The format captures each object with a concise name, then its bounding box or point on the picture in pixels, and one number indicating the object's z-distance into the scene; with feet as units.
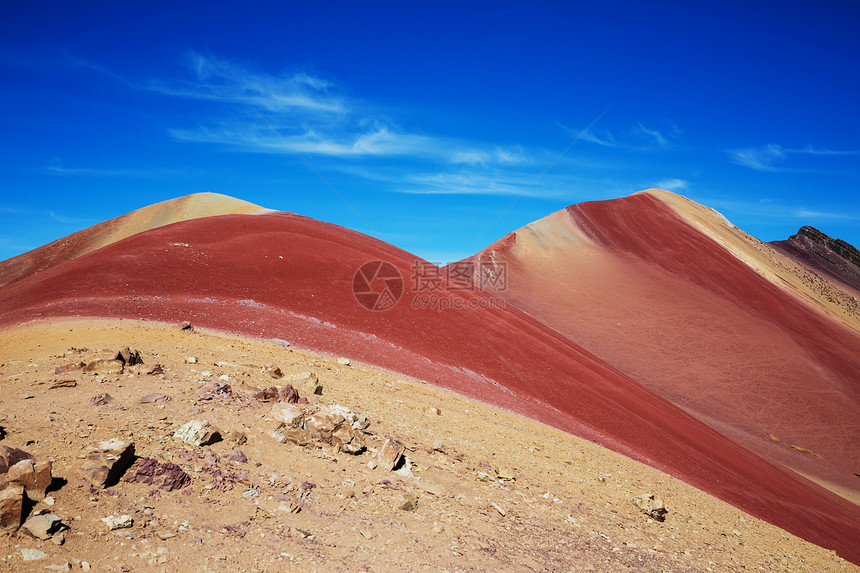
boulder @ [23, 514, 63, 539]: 15.72
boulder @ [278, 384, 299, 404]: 29.84
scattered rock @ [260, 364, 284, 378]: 35.53
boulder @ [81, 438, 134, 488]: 18.92
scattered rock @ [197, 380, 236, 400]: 28.04
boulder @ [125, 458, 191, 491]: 20.08
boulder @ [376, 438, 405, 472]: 26.00
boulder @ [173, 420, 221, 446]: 23.12
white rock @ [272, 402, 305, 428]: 26.66
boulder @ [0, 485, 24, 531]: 15.57
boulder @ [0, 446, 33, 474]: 17.56
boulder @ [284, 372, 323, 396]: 33.86
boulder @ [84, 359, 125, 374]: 29.66
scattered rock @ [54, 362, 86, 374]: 29.35
